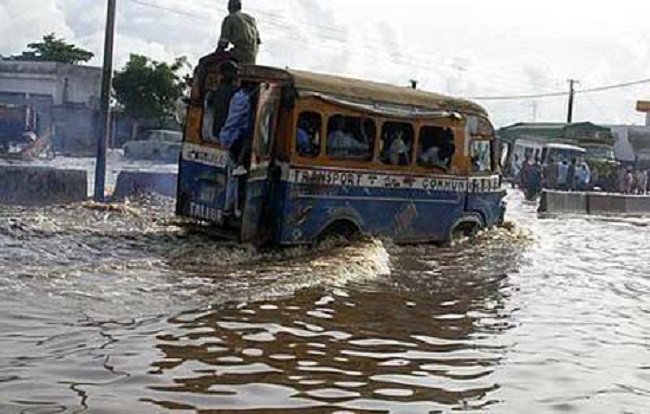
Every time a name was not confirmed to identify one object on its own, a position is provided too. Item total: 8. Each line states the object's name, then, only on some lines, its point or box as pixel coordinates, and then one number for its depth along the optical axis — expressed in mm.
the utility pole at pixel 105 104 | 18625
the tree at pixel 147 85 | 49250
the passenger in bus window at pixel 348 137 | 13109
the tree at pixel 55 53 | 60562
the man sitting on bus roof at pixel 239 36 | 12953
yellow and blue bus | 12445
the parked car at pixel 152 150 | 39406
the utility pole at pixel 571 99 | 66000
